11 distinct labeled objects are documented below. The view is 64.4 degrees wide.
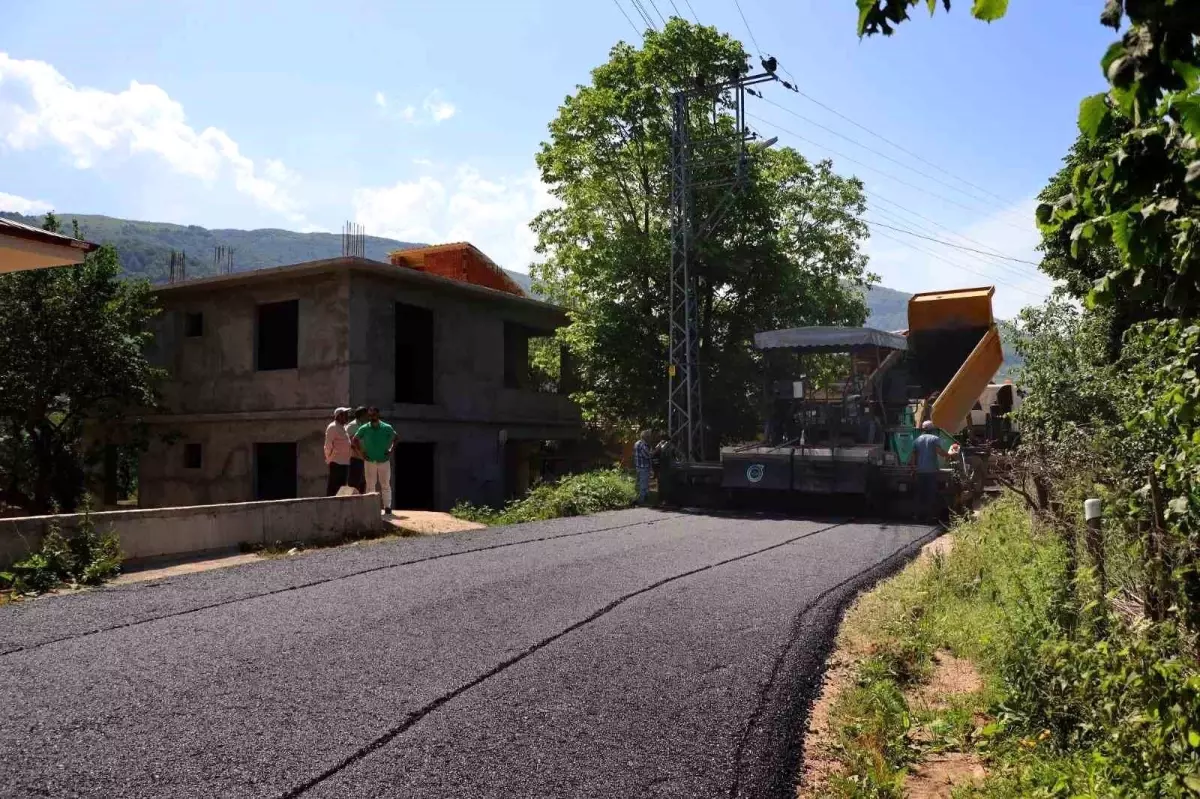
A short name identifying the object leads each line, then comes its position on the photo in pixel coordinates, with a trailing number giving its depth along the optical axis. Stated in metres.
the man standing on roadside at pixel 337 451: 14.02
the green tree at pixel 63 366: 19.61
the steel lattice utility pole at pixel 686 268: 21.34
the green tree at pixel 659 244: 23.27
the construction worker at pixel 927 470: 15.63
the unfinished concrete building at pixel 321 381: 20.38
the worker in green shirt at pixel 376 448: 14.22
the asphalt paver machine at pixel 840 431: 16.02
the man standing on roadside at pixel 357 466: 15.11
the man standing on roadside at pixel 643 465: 19.47
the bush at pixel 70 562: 8.82
